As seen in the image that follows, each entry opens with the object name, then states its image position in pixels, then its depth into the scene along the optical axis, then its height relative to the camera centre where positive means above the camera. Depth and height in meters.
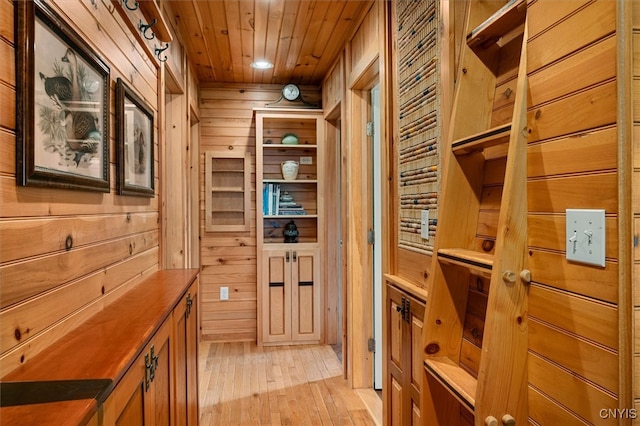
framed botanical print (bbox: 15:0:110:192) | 0.93 +0.28
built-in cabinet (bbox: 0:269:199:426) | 0.73 -0.33
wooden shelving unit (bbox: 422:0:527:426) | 1.08 -0.10
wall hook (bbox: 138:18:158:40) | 1.87 +0.85
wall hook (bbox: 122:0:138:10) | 1.69 +0.86
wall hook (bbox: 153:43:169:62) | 2.22 +0.87
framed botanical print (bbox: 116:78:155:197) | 1.60 +0.29
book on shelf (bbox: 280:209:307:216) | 4.11 -0.01
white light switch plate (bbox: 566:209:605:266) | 0.89 -0.06
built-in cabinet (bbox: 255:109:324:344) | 3.98 -0.43
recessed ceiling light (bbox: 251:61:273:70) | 3.62 +1.28
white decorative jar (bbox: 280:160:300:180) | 4.08 +0.41
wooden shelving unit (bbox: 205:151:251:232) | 4.12 +0.19
